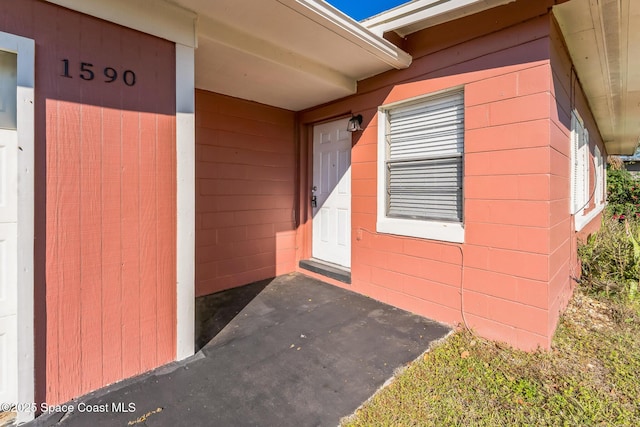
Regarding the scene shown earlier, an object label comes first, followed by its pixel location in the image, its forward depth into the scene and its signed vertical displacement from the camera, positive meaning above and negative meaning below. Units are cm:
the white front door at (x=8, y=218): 168 -5
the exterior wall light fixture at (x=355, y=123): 365 +104
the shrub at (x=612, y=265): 338 -64
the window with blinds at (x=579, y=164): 352 +63
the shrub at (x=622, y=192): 938 +61
